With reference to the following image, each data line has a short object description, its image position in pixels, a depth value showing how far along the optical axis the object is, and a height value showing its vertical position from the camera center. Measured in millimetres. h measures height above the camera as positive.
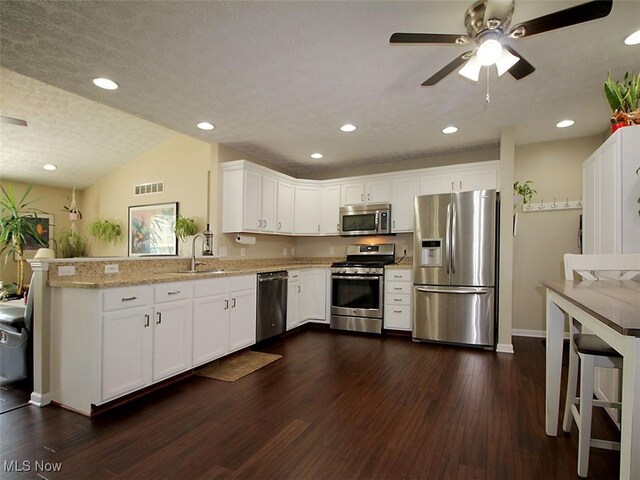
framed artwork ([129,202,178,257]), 5512 +194
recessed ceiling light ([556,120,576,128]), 3545 +1363
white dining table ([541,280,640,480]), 865 -307
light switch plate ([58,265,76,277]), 2460 -241
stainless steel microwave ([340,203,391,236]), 4727 +353
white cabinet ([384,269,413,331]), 4336 -765
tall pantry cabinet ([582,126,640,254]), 2123 +363
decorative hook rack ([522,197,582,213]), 4164 +517
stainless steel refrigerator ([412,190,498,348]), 3789 -308
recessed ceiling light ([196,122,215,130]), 3559 +1304
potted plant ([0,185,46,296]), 2865 +91
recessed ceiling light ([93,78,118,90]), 2582 +1285
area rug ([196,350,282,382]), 2992 -1248
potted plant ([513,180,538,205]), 4266 +708
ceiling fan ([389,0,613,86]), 1512 +1095
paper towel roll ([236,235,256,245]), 4500 +22
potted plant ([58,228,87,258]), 6098 -117
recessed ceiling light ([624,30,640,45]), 2064 +1356
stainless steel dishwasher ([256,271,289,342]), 3840 -791
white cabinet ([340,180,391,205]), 4797 +772
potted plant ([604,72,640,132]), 2170 +1005
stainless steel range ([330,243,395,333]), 4469 -756
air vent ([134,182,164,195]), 5801 +973
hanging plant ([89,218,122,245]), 6094 +179
